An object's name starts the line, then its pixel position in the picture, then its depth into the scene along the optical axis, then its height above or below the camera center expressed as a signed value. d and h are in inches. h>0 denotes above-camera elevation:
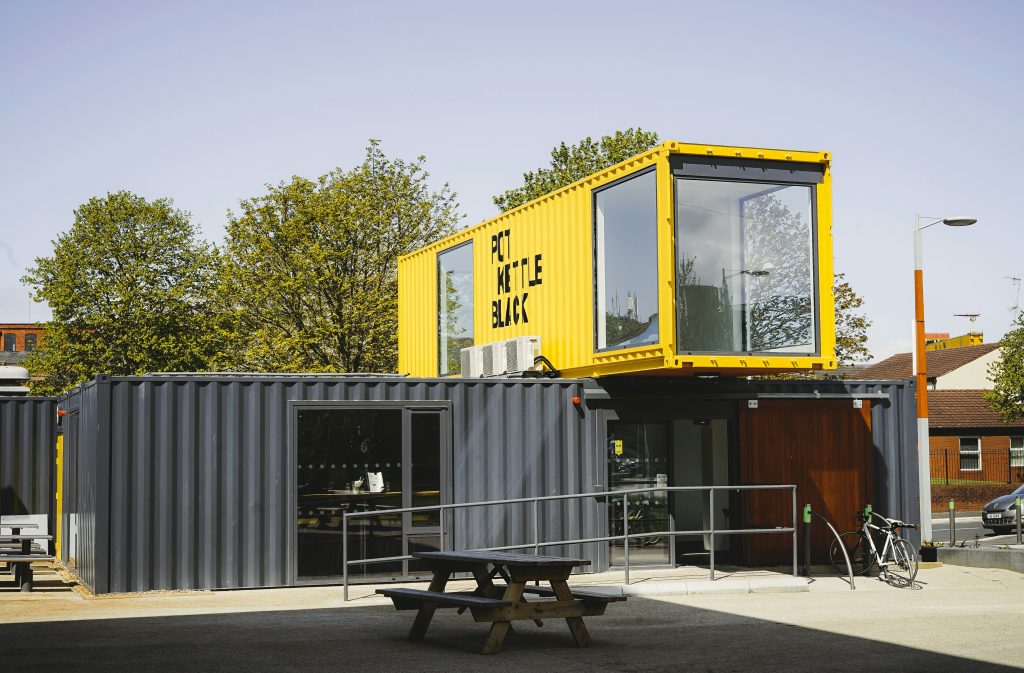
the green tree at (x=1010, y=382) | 1788.9 +43.9
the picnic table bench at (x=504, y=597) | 429.7 -65.3
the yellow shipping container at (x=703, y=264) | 625.0 +79.6
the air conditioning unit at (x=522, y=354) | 753.6 +38.3
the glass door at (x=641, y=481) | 708.7 -38.2
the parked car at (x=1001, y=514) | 1175.6 -97.8
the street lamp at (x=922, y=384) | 792.3 +19.9
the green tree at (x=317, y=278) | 1576.0 +182.3
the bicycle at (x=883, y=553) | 663.8 -79.2
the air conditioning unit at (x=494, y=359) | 777.6 +36.7
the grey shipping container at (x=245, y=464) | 613.0 -24.5
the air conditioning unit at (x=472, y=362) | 809.5 +36.8
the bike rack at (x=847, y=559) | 629.0 -75.4
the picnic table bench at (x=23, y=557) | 608.5 -67.9
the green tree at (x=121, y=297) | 1918.1 +193.3
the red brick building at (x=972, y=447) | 1775.3 -53.4
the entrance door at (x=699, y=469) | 746.8 -32.7
